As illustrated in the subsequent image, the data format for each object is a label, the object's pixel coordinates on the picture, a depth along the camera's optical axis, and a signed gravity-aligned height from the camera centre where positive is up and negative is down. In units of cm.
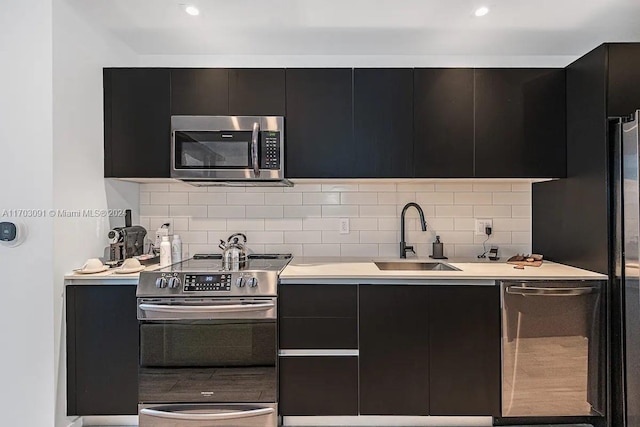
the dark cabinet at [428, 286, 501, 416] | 211 -73
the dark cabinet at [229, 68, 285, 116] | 241 +72
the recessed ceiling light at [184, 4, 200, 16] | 213 +108
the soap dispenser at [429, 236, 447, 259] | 273 -26
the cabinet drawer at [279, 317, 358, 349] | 212 -64
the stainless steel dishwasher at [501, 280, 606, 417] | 207 -67
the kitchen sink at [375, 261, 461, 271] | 265 -35
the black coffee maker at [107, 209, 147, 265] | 235 -18
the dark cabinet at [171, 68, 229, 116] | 242 +73
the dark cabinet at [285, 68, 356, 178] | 241 +53
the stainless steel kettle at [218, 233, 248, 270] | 232 -26
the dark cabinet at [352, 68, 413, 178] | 241 +58
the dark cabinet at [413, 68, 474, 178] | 241 +53
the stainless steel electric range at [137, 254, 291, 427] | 207 -71
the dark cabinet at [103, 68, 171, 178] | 242 +55
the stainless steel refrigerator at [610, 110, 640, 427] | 191 -24
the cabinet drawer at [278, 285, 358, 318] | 212 -47
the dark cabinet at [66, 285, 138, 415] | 211 -73
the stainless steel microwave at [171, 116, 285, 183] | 235 +37
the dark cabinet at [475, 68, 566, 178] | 239 +53
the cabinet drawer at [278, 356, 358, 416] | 212 -91
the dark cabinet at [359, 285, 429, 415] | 212 -69
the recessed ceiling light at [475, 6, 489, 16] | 212 +107
